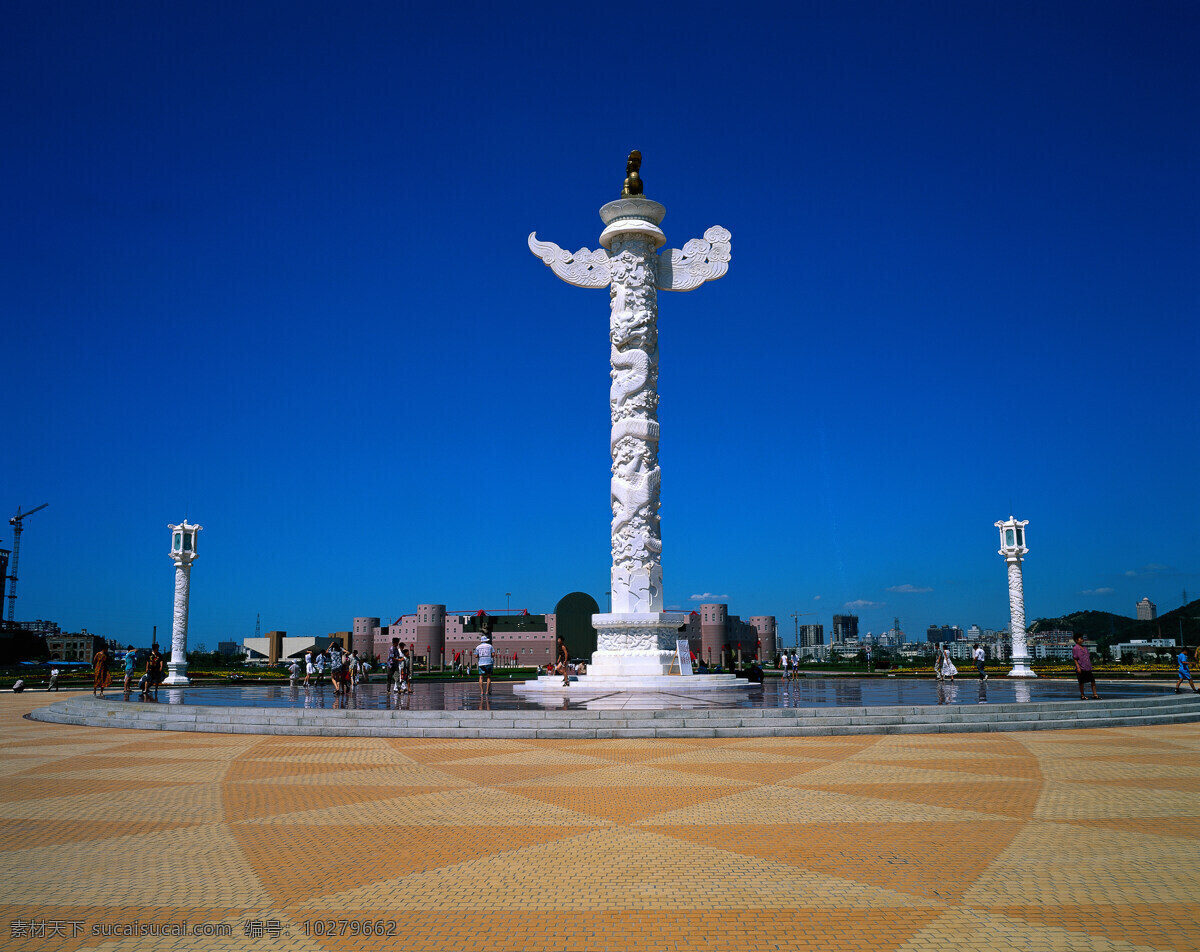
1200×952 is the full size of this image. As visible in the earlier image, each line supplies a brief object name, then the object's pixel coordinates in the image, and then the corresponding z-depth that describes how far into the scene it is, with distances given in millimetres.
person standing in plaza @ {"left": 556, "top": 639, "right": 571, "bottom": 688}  17359
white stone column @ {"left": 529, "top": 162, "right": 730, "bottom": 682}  19172
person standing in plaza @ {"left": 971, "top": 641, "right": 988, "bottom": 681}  22180
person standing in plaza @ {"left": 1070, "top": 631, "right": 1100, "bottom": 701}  14484
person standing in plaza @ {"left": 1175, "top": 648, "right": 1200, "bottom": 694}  18219
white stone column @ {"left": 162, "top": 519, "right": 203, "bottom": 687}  26266
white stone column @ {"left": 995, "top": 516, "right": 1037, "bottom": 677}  27281
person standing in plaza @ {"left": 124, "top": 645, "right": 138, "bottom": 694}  19731
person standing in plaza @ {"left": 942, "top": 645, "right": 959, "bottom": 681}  21806
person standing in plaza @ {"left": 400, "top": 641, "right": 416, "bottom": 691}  17141
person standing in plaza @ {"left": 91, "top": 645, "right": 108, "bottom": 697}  18567
